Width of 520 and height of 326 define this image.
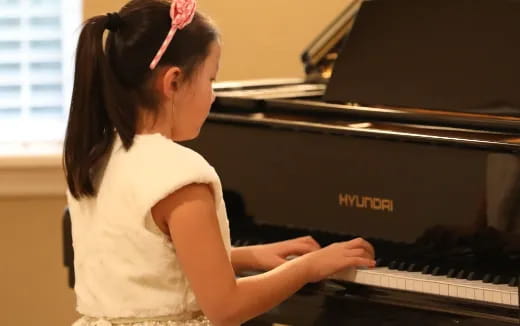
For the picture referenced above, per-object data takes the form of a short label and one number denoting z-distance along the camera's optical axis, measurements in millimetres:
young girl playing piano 3745
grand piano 4007
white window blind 6300
